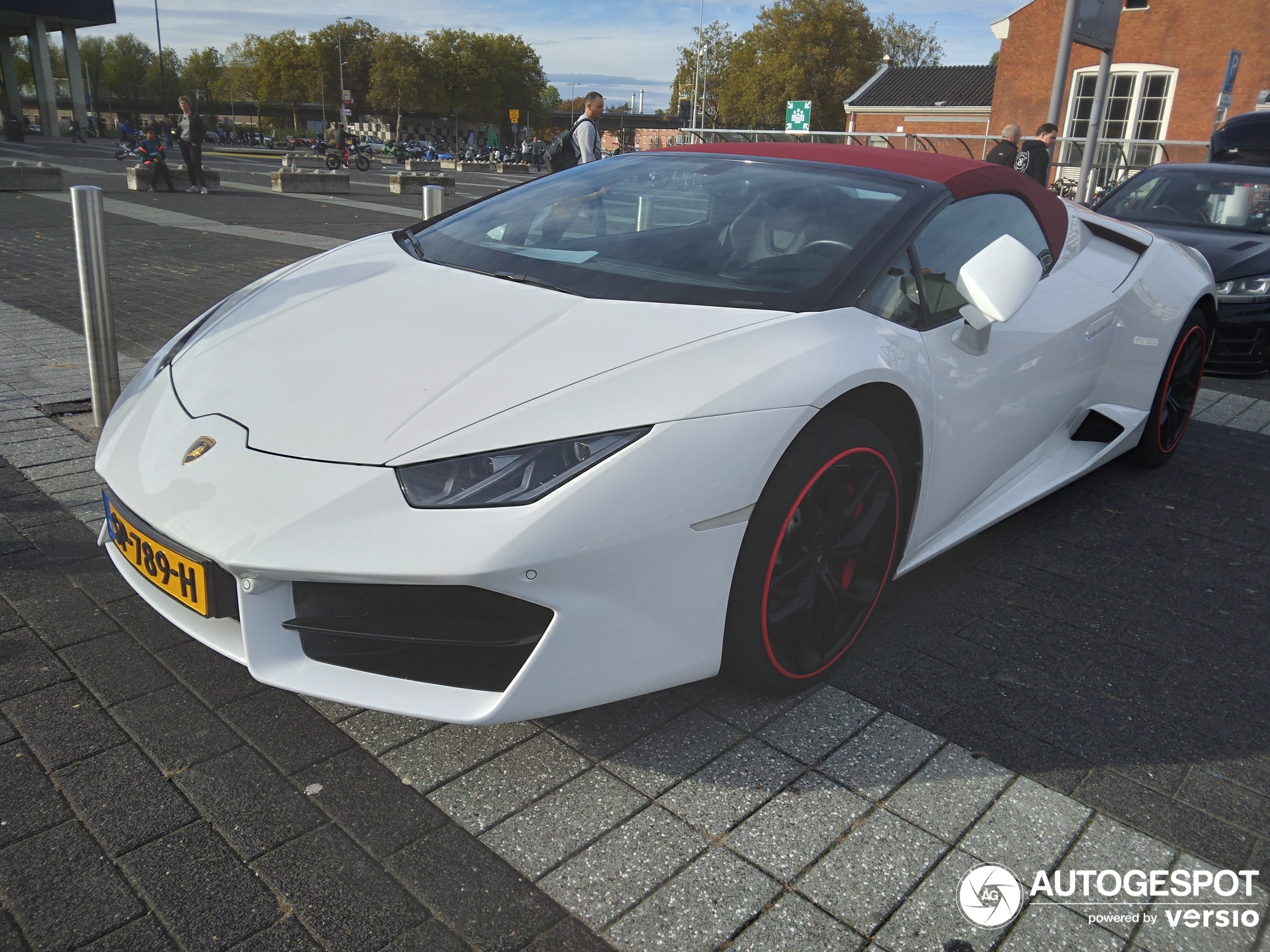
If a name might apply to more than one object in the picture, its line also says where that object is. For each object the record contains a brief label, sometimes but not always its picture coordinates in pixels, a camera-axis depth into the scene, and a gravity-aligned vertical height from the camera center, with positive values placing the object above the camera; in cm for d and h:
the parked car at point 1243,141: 1147 +65
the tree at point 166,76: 9569 +744
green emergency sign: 2477 +161
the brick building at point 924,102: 4341 +372
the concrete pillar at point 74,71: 4519 +350
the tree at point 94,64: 9394 +802
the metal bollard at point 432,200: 413 -16
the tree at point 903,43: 6569 +923
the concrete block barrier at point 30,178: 1476 -49
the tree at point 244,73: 8350 +717
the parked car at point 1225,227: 630 -23
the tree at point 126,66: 9612 +814
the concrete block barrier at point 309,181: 1772 -44
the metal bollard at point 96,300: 357 -57
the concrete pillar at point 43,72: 4425 +335
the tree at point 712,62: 7031 +798
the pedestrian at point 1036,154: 975 +33
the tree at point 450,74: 7588 +687
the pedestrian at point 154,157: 1612 -10
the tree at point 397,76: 7362 +635
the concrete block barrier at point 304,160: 2570 -11
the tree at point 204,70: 10106 +853
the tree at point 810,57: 5672 +702
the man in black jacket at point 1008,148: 935 +36
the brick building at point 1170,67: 2723 +360
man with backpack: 880 +23
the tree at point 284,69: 8081 +717
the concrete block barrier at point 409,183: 1891 -42
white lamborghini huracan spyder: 180 -55
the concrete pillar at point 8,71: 4506 +342
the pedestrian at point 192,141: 1488 +17
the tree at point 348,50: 8081 +893
